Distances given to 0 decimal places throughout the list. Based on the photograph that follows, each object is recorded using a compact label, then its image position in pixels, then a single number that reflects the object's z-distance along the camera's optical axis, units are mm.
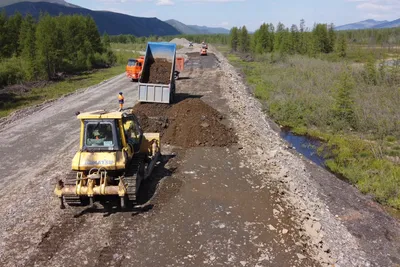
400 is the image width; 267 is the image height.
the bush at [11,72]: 29719
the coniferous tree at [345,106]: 19578
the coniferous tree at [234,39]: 95438
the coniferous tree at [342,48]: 52159
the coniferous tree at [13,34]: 41253
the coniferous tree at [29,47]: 32719
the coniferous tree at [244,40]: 88250
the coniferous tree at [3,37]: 38791
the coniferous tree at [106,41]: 59078
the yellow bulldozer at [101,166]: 8461
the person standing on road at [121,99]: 18203
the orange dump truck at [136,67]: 29281
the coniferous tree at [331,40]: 60094
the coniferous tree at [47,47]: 33997
